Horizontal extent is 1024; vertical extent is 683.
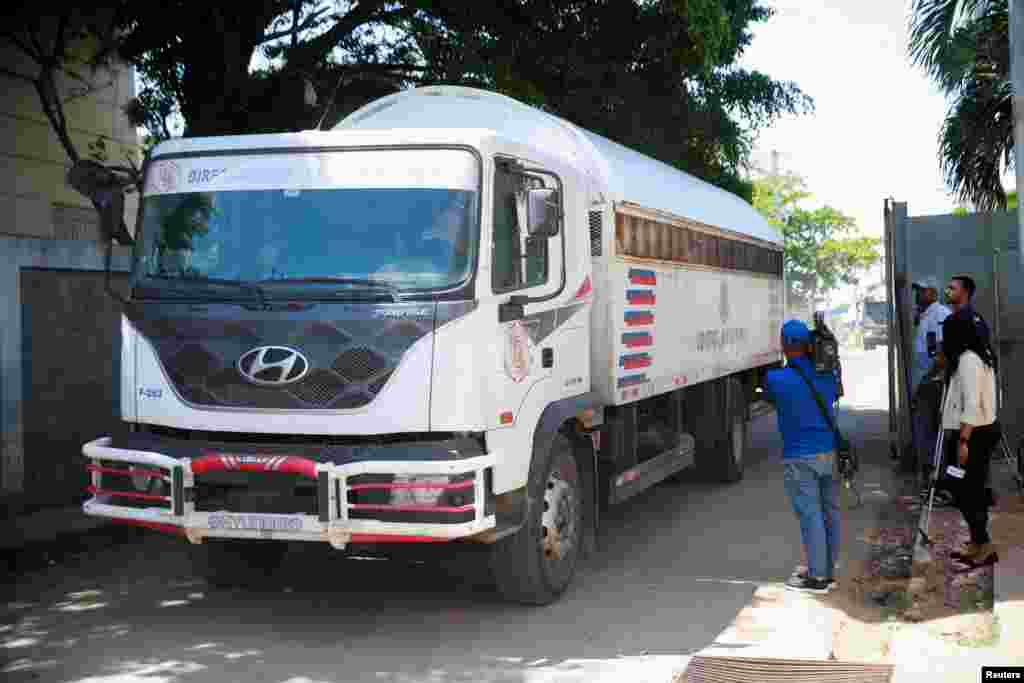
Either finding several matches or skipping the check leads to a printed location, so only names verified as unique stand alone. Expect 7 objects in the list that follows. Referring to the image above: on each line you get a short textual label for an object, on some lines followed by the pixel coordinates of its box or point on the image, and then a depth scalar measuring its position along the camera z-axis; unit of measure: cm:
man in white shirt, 1153
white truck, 623
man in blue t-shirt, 755
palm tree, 1458
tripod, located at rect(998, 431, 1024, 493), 1036
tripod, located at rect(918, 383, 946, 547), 916
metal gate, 1252
